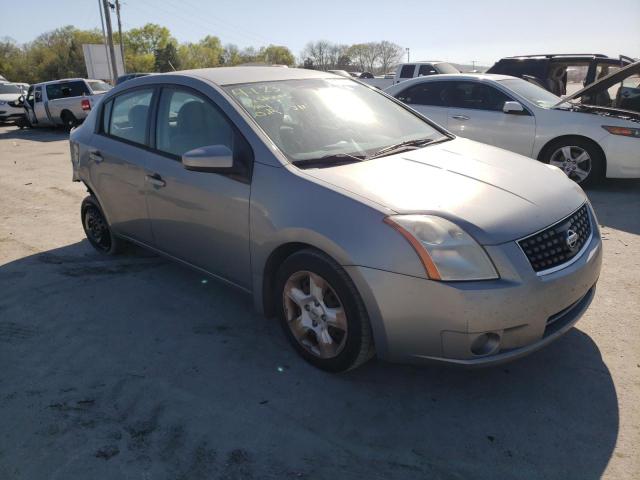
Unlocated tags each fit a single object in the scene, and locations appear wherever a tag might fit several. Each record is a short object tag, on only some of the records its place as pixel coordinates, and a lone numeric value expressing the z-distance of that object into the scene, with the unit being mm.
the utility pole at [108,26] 36584
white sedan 6375
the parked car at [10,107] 18708
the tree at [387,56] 128000
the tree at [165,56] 78625
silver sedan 2332
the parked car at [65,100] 16359
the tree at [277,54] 111812
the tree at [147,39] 91500
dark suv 10195
